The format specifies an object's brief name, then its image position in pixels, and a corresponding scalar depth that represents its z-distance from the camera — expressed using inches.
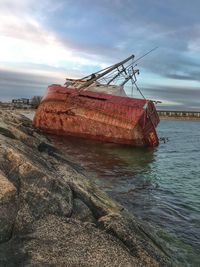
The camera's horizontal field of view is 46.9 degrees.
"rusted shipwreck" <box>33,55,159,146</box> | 542.8
